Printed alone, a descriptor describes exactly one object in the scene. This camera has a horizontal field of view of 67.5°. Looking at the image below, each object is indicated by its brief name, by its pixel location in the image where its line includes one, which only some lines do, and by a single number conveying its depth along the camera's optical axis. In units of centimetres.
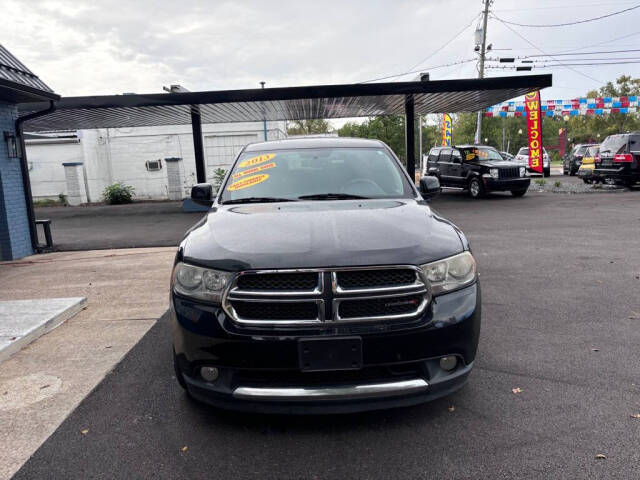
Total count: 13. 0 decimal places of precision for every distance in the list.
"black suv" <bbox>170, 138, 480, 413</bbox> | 242
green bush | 2214
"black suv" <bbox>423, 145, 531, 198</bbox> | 1658
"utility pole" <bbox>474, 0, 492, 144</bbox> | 3341
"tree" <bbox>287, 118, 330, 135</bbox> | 5411
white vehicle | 2838
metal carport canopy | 1393
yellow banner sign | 2955
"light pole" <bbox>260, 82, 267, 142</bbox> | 2040
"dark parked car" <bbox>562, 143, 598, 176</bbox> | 2792
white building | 2253
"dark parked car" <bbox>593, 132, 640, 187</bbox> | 1706
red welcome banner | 1956
